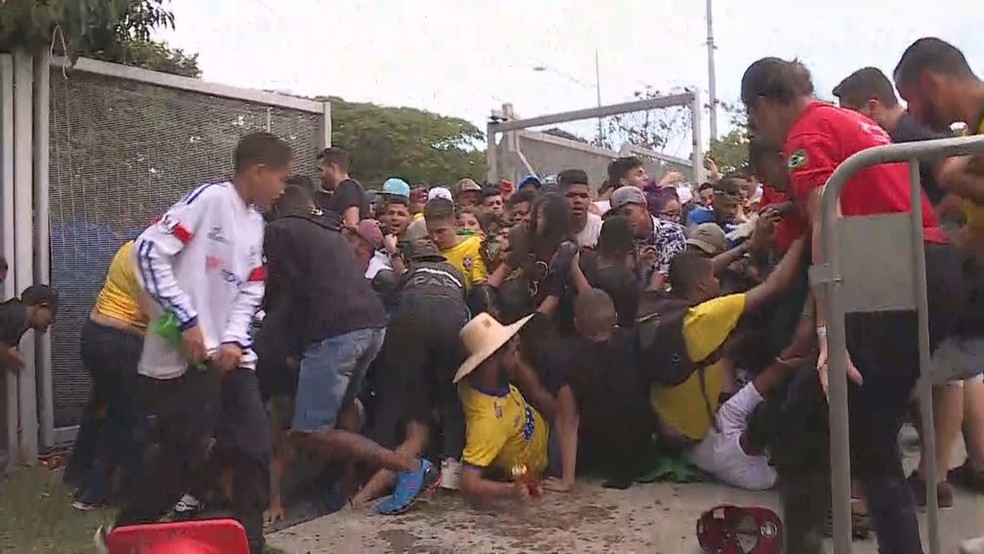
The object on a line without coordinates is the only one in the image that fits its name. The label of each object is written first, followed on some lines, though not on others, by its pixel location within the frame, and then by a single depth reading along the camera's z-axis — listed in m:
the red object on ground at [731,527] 4.26
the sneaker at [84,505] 5.54
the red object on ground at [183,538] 2.46
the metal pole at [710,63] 30.20
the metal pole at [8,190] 6.32
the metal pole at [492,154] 9.83
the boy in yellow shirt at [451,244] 6.29
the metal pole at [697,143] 9.10
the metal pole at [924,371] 3.00
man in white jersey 4.30
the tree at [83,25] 6.23
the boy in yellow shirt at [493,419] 5.32
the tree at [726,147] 23.31
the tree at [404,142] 38.50
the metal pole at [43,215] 6.50
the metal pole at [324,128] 8.55
